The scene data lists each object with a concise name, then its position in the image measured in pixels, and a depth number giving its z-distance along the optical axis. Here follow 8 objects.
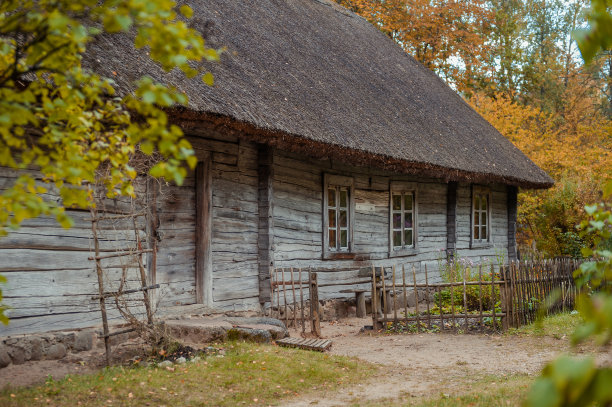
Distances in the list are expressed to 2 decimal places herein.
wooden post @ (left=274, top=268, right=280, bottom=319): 8.48
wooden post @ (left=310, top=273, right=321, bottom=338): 8.20
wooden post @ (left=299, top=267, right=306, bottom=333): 8.20
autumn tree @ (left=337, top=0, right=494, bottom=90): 22.44
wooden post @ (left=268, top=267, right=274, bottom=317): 8.66
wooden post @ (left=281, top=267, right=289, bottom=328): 8.41
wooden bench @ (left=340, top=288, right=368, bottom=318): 10.83
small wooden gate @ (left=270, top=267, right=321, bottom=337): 8.23
